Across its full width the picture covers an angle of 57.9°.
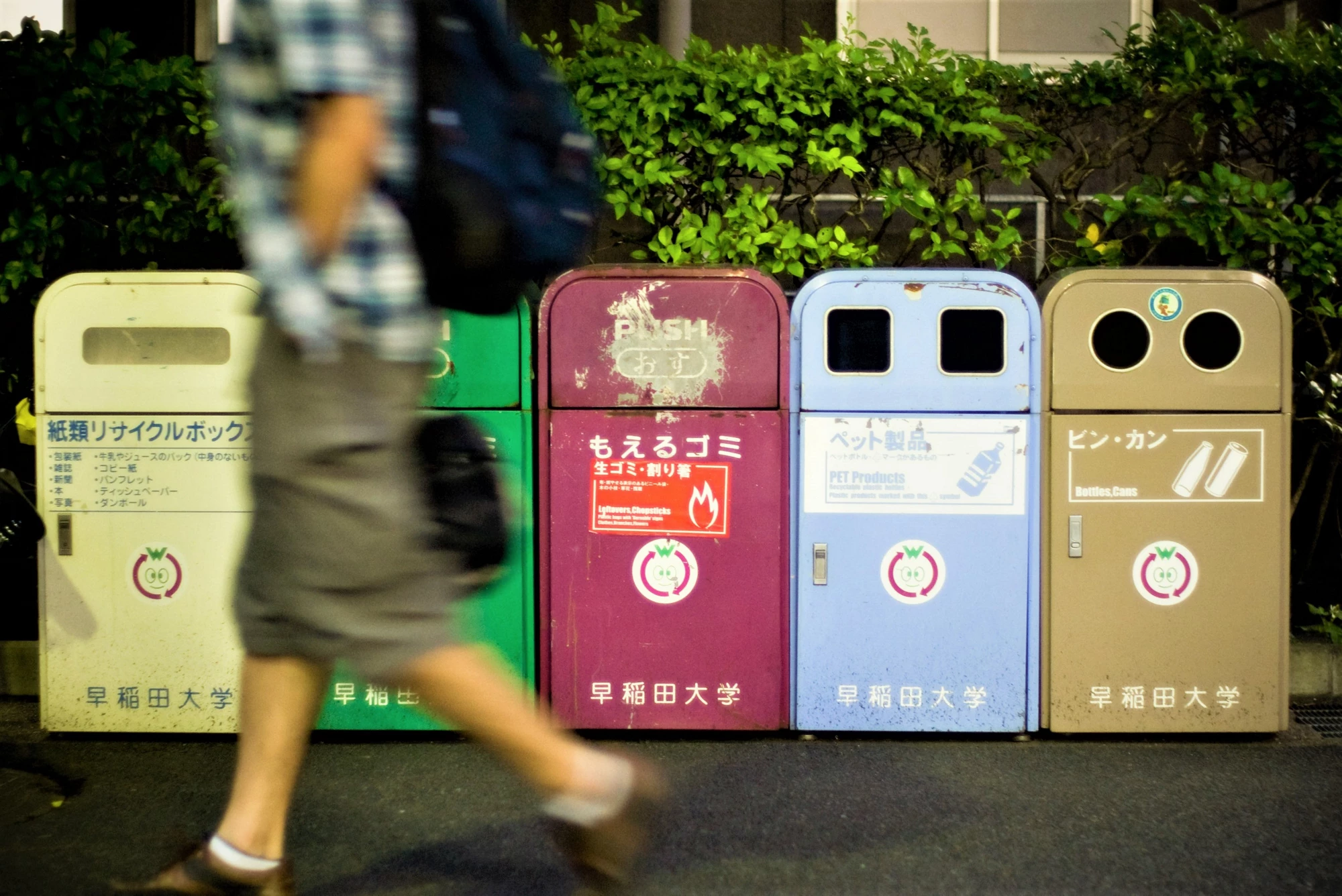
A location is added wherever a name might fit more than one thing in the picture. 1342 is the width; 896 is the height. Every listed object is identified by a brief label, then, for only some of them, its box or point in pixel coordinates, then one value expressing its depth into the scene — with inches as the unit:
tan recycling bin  143.5
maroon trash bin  141.4
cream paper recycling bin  141.0
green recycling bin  141.2
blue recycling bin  141.9
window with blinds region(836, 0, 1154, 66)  264.1
